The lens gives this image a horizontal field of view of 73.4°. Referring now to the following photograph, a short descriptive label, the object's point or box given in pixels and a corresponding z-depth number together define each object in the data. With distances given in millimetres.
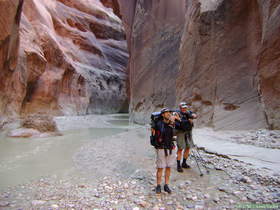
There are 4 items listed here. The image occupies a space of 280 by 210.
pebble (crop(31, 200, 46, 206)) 2932
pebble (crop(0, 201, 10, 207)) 2906
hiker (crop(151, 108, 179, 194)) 3035
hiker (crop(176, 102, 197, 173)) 4020
